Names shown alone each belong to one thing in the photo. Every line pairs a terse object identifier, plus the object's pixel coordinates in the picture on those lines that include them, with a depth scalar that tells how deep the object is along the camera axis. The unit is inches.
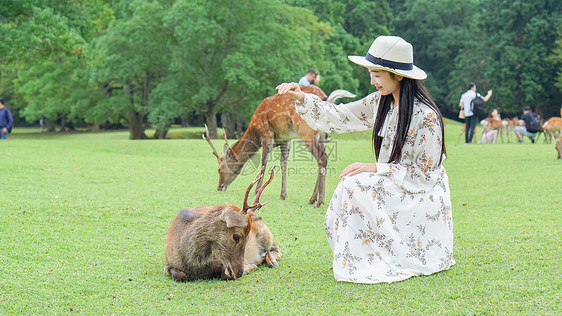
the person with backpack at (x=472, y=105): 698.8
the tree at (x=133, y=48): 908.0
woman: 146.2
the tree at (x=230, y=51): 878.4
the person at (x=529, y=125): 800.5
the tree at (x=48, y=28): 600.9
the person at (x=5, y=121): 598.3
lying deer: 147.9
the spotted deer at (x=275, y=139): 296.7
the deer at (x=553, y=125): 672.4
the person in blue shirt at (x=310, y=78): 529.3
